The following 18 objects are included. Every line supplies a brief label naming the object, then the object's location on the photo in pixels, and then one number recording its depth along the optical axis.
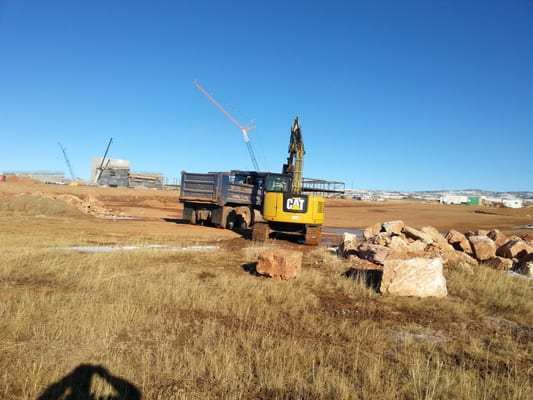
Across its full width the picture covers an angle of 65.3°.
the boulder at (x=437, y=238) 12.72
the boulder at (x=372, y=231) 15.38
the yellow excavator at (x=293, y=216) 15.05
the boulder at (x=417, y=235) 13.07
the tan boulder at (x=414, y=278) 7.78
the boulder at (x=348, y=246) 12.35
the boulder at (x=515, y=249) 12.45
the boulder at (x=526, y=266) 10.59
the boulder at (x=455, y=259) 11.40
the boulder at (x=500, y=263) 11.75
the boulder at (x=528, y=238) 15.50
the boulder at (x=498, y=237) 14.18
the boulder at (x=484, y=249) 12.89
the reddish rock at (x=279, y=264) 8.63
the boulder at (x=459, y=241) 13.51
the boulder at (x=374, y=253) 10.78
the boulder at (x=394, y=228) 14.23
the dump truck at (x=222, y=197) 20.12
